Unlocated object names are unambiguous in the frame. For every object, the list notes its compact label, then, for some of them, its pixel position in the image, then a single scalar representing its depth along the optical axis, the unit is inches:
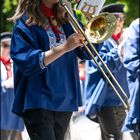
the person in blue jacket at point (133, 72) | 341.8
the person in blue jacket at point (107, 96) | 372.4
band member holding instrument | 251.6
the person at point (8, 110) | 456.0
